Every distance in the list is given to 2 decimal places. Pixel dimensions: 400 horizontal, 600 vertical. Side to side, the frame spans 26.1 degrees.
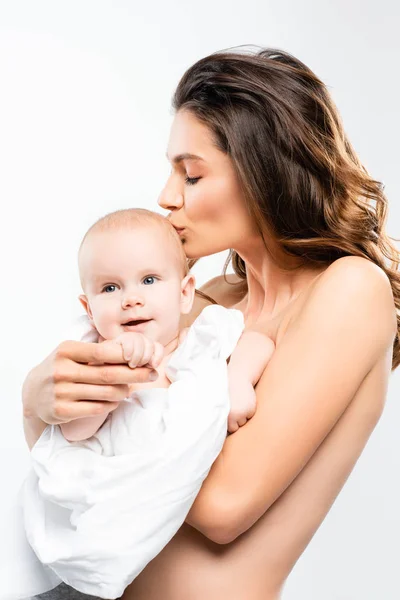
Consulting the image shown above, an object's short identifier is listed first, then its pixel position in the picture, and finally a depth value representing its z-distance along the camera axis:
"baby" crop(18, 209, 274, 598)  1.40
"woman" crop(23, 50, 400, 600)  1.47
